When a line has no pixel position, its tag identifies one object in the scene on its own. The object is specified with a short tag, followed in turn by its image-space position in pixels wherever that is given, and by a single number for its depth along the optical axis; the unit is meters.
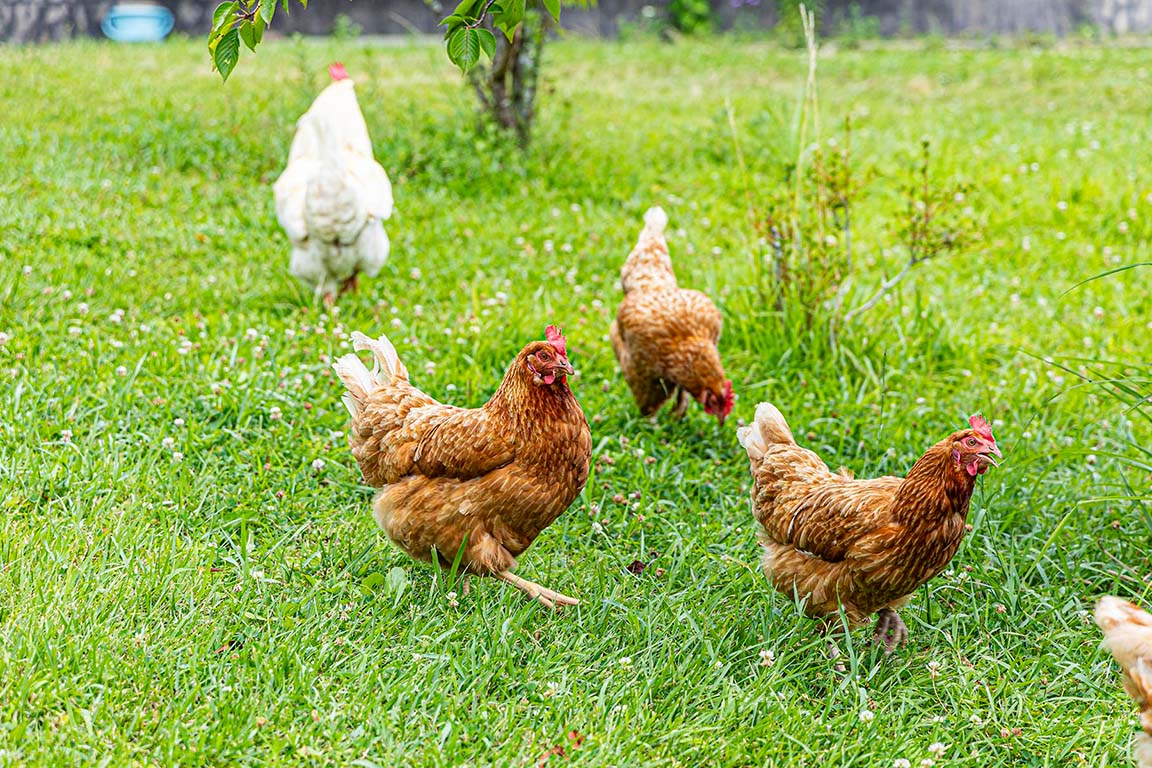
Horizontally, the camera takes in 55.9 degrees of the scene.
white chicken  5.56
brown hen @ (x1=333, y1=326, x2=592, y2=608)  3.45
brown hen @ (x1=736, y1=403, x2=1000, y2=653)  3.20
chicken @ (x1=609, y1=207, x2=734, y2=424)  4.73
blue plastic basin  14.67
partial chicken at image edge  2.44
